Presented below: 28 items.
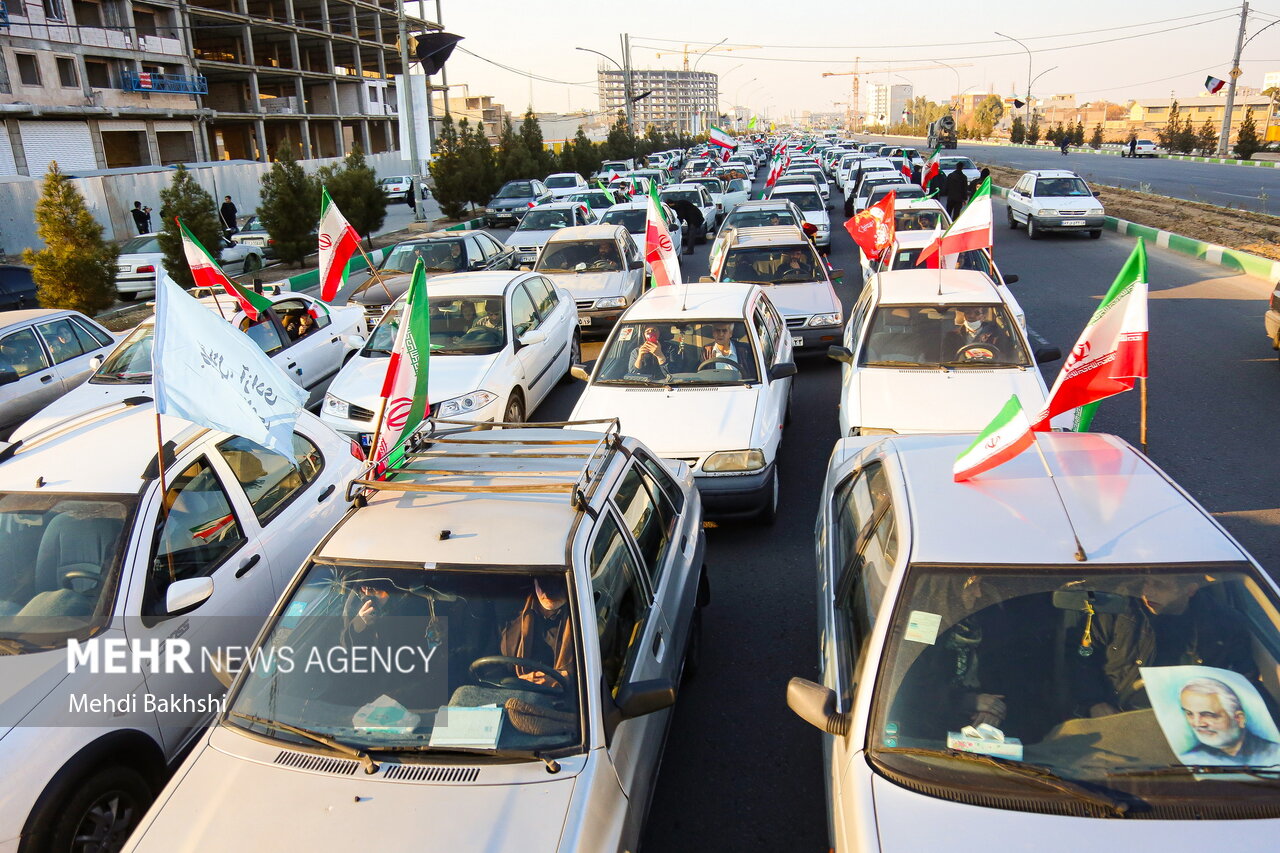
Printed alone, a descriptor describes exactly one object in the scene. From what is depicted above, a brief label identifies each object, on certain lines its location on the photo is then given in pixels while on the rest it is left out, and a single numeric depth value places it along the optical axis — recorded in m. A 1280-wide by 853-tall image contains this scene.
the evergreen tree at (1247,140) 50.69
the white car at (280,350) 8.61
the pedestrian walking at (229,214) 26.69
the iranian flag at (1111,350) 4.61
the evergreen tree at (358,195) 24.19
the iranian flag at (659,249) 11.54
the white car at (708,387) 6.52
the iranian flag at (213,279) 8.88
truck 62.25
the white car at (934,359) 6.85
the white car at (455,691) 2.88
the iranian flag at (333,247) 9.30
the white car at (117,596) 3.40
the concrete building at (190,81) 40.81
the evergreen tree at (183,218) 16.97
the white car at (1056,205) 21.30
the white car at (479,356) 8.44
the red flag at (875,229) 12.66
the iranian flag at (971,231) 9.75
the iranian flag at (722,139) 31.68
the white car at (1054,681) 2.66
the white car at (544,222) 19.47
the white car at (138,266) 18.91
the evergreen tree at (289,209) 21.22
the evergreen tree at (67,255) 14.12
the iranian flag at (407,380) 4.95
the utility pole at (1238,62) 42.47
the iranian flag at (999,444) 3.62
